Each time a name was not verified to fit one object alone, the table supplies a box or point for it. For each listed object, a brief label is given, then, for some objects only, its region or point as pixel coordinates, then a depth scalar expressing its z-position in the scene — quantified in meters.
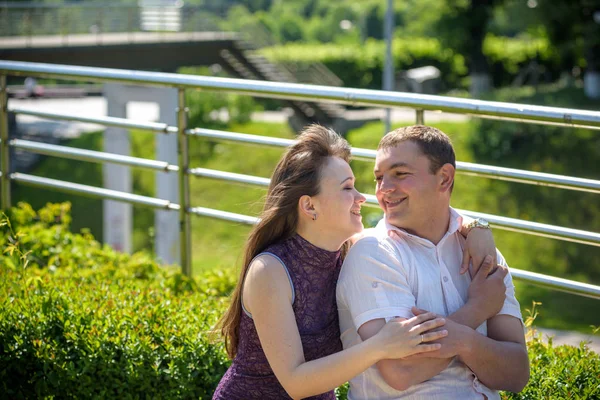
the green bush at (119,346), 3.18
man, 2.55
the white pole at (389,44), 25.03
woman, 2.60
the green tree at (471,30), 29.28
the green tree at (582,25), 24.67
